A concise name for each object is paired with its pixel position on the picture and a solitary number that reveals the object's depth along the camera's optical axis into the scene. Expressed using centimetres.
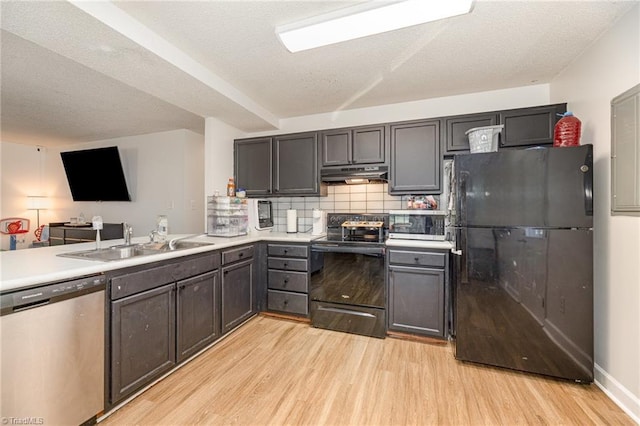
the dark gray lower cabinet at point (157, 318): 156
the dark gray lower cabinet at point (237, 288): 243
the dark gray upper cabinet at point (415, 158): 267
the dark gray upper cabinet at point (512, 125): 237
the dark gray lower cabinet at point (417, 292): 232
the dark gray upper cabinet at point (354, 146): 288
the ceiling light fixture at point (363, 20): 148
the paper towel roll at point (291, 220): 330
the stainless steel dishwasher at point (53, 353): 115
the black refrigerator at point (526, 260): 179
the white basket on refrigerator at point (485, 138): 227
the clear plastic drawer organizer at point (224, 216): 297
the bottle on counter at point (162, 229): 238
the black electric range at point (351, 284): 250
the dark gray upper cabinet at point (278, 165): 313
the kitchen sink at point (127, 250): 180
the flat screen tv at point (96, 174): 447
